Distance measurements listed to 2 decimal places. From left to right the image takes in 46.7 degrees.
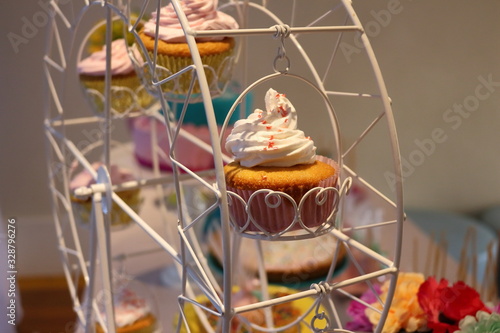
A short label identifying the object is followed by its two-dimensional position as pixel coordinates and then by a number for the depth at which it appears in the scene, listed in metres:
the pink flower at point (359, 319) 0.96
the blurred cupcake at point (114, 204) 1.33
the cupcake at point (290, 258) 1.37
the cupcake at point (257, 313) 1.16
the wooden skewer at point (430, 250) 1.33
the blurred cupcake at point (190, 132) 1.68
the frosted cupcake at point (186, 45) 0.87
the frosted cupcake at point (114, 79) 1.20
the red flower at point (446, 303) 0.86
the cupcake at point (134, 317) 1.23
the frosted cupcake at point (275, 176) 0.67
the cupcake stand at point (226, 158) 0.66
